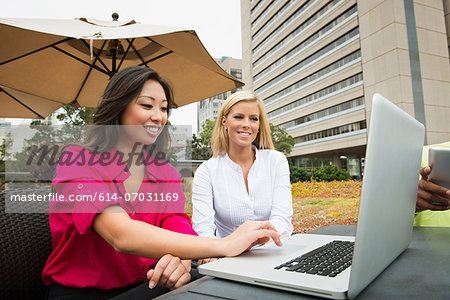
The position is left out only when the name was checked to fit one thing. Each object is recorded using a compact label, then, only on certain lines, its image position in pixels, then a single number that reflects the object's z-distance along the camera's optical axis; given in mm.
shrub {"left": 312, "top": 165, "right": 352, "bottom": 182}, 12202
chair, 933
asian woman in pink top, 859
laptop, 488
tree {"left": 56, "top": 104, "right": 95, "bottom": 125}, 9984
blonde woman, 1992
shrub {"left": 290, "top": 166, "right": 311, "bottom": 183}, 11953
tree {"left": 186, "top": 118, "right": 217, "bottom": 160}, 13278
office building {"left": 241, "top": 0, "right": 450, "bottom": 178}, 25141
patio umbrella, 2484
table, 536
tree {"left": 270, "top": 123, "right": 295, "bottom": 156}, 26969
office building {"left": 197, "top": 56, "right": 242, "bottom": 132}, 66188
